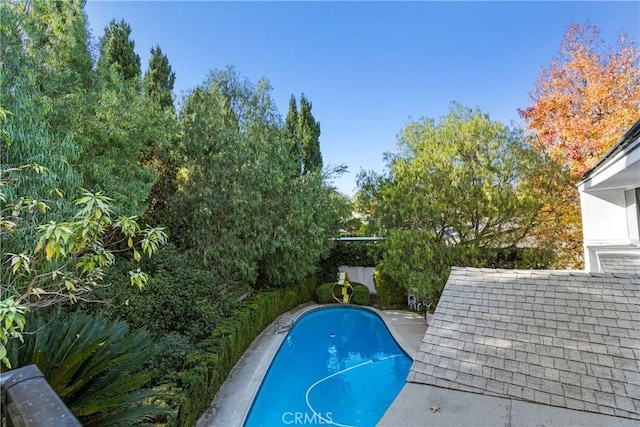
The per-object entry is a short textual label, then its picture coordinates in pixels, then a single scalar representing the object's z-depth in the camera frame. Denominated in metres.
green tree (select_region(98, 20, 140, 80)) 15.16
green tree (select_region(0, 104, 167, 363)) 2.63
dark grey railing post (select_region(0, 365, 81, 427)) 1.42
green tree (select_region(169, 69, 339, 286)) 13.62
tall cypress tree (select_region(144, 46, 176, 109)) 16.34
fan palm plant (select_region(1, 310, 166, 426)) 3.82
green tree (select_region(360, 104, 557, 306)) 12.40
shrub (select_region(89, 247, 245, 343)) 8.90
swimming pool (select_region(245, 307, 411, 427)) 8.38
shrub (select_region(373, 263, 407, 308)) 18.06
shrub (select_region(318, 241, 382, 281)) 21.45
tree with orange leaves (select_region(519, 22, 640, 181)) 13.59
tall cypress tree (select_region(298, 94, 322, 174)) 25.61
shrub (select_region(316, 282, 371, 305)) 19.17
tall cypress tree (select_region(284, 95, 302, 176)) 25.72
